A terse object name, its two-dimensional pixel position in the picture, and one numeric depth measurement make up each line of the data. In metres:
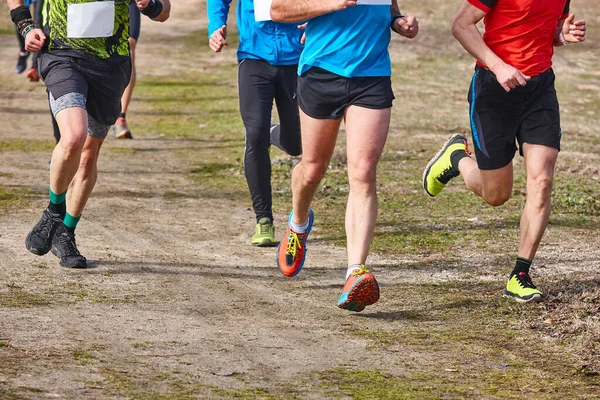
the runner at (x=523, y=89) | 12.77
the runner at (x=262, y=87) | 16.25
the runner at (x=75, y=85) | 13.48
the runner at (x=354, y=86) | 12.36
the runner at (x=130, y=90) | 24.37
